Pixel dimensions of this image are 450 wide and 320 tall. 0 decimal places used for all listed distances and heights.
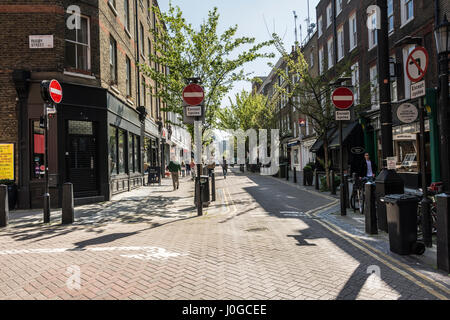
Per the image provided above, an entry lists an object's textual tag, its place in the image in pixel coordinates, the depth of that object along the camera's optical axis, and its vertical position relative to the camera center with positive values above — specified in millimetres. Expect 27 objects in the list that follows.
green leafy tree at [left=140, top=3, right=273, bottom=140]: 14508 +4962
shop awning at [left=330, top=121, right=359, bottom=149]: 20359 +1730
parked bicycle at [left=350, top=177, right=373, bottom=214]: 9320 -996
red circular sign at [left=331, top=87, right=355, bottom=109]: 9459 +1840
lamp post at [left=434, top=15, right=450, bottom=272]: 4371 +22
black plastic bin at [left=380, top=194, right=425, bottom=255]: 5168 -1038
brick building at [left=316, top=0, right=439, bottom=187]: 13609 +5327
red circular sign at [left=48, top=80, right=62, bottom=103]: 8820 +2152
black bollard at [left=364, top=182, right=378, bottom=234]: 6676 -1010
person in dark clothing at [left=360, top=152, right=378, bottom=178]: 12198 -365
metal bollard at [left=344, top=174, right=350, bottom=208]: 10172 -1321
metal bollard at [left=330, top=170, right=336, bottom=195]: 14031 -1112
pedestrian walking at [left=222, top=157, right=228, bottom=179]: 27902 -3
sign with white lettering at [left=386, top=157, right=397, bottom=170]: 6727 -69
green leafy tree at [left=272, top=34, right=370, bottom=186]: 14938 +3295
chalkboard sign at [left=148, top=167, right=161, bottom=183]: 20508 -530
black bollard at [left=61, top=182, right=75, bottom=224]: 8440 -991
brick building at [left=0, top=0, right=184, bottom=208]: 11422 +2709
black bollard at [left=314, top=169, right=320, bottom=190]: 15942 -1006
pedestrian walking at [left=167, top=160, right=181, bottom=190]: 16984 -140
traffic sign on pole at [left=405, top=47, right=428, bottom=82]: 5617 +1647
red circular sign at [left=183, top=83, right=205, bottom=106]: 9781 +2132
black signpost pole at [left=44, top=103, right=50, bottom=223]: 8578 -632
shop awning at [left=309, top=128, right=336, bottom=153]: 23234 +1237
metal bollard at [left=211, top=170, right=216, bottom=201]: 12727 -1048
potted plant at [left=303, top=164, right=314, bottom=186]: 18375 -743
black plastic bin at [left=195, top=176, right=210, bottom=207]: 10934 -943
